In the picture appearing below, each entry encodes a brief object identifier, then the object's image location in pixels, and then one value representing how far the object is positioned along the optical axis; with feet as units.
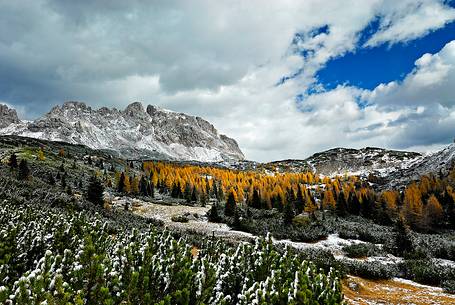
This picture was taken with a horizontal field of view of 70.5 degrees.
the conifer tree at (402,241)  85.71
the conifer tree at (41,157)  331.16
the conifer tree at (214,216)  150.30
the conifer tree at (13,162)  227.26
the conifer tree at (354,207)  227.81
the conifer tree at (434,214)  186.67
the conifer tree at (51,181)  191.93
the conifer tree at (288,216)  139.74
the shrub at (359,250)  81.20
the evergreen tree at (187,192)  289.00
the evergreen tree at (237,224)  125.90
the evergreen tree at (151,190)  282.85
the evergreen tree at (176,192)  303.19
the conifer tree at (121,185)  268.62
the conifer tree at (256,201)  253.67
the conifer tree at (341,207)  213.42
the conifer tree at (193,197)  272.64
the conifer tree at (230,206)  176.14
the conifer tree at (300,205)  223.10
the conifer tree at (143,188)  284.86
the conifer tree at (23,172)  168.73
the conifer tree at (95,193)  134.10
